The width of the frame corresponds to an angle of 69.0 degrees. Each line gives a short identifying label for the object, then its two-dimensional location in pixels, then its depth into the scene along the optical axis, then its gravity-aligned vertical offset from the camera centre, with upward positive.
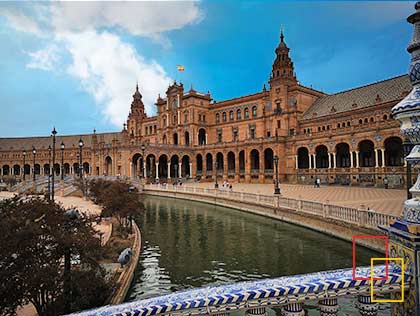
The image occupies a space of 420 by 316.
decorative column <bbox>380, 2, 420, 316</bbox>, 2.72 -0.46
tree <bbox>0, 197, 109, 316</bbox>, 4.68 -1.36
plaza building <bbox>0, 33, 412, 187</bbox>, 39.47 +5.13
